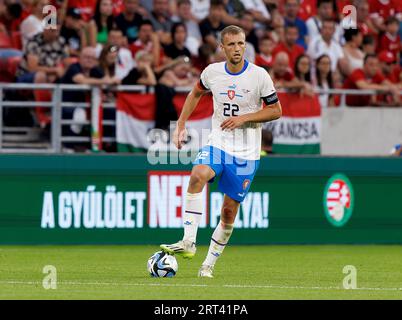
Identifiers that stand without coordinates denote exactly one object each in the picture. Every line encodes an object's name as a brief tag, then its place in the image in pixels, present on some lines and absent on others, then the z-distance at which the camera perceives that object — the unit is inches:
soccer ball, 516.4
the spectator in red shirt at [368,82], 853.8
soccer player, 513.7
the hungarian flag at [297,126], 798.5
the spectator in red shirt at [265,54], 846.5
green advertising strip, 722.8
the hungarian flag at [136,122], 764.6
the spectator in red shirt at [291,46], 870.4
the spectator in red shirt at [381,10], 952.3
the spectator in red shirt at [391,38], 937.5
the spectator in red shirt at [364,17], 938.7
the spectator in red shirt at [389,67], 911.0
